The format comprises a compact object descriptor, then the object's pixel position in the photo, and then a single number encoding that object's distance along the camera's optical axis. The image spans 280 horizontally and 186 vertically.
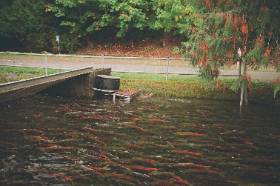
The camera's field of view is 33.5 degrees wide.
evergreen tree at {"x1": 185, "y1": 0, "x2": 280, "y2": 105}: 18.05
